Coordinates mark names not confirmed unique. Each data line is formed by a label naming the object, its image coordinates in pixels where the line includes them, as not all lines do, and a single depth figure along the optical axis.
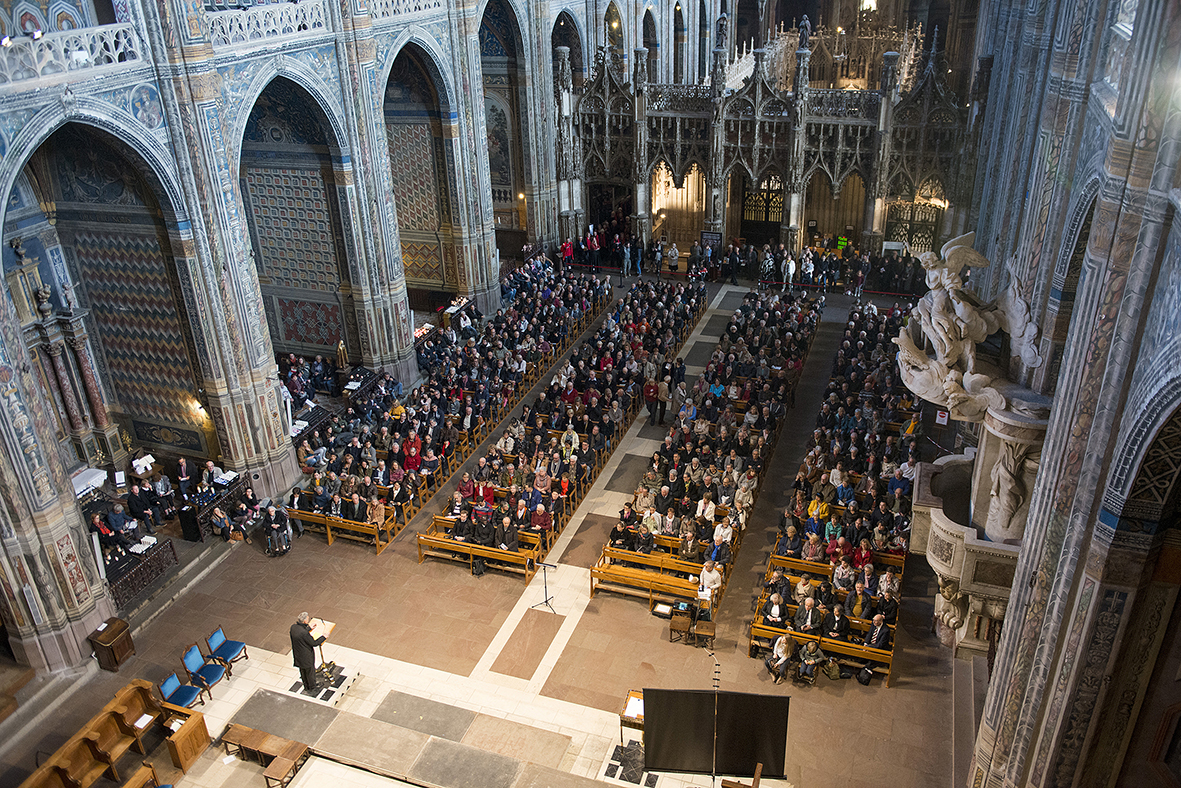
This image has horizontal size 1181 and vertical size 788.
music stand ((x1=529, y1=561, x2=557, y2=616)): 16.98
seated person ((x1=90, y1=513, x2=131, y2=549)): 17.92
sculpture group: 11.03
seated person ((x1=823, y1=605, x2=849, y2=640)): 14.98
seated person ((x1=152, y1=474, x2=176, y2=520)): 19.61
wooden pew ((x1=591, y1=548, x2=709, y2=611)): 16.53
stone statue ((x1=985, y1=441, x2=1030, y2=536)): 10.66
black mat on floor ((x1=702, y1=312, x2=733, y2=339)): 28.82
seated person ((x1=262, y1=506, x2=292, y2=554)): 18.52
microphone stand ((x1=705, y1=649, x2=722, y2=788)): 9.22
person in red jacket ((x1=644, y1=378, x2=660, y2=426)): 23.33
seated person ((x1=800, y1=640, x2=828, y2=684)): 14.70
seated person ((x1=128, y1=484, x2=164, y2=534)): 19.02
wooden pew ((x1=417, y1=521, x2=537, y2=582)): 17.61
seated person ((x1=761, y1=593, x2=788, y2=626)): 15.30
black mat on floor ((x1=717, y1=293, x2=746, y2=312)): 30.85
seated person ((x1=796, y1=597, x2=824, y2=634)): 15.01
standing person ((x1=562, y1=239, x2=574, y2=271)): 33.97
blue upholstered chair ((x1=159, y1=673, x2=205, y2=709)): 14.48
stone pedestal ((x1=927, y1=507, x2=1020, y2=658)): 11.12
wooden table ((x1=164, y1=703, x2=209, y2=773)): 13.51
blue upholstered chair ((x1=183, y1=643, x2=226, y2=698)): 14.92
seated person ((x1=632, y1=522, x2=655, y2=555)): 17.36
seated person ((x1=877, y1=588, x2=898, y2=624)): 15.11
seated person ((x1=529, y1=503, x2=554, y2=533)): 18.11
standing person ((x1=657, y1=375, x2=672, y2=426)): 23.18
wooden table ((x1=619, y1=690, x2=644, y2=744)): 13.38
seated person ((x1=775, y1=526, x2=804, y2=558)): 16.98
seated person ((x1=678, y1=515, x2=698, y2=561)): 16.97
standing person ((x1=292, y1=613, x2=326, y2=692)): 14.43
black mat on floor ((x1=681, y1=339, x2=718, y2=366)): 27.00
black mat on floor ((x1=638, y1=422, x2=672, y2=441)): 23.03
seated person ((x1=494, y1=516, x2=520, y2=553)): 17.78
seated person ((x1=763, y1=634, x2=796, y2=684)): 14.80
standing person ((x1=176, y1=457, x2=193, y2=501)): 19.86
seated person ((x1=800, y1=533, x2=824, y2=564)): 16.69
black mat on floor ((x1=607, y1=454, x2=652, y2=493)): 20.84
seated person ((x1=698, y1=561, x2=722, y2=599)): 15.96
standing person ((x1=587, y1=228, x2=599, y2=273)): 34.22
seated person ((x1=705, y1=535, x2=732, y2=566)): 16.53
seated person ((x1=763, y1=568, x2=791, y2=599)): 15.62
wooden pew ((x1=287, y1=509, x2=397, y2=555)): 18.69
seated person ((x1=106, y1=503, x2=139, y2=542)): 18.16
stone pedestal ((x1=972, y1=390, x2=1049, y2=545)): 10.36
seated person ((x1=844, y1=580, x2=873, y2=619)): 15.28
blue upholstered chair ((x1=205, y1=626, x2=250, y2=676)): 15.35
